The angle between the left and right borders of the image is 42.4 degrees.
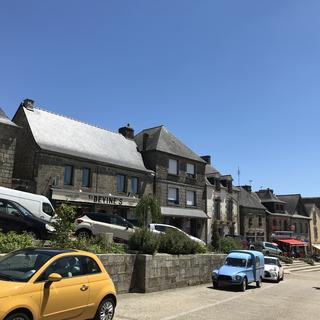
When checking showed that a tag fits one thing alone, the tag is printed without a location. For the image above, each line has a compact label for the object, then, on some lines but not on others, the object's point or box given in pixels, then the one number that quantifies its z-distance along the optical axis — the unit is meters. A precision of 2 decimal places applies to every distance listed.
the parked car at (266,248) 38.41
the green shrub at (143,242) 15.26
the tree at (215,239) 23.59
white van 16.97
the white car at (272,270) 22.86
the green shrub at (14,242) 10.69
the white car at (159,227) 21.89
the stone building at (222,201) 43.09
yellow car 6.36
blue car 17.09
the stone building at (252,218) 51.44
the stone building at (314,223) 67.07
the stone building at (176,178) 36.16
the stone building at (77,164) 26.67
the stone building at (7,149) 25.31
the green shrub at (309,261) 42.28
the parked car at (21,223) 14.00
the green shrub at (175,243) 17.14
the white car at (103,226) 18.22
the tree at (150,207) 27.89
